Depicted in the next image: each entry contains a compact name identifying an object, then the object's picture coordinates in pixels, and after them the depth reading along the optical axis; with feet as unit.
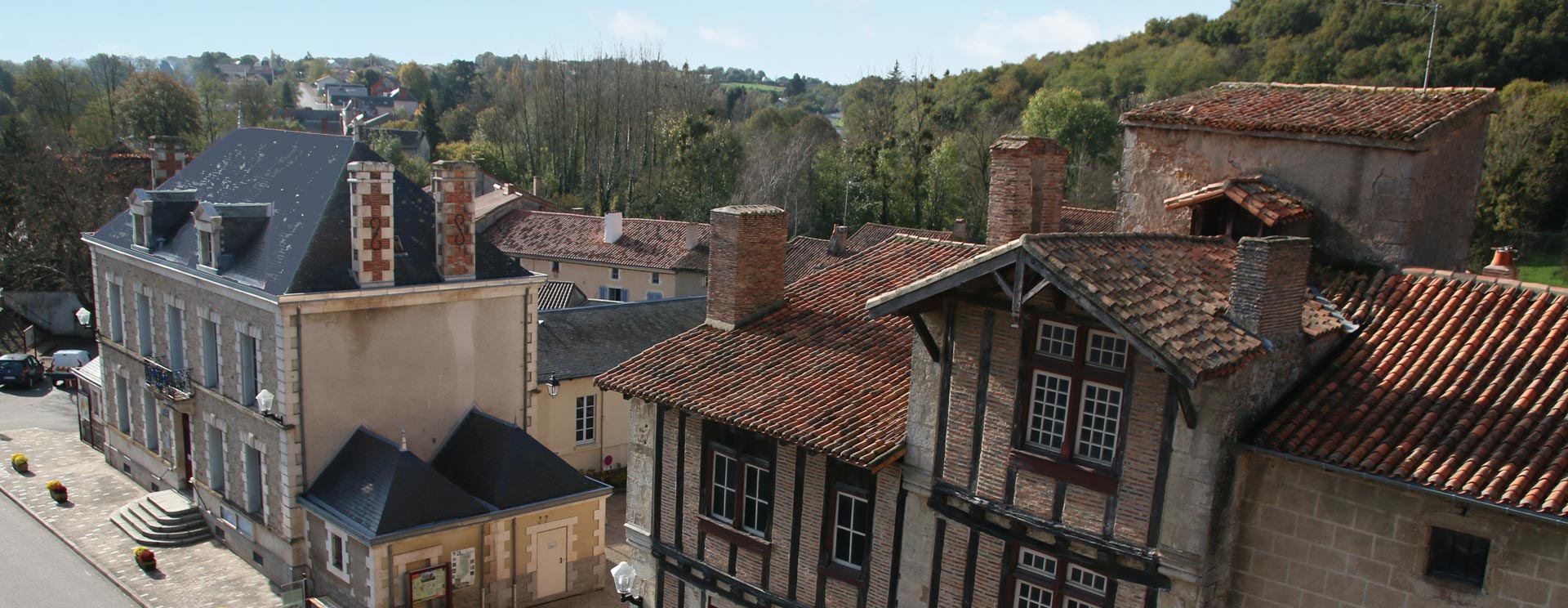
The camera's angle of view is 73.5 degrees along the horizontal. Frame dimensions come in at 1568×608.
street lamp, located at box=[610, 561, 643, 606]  48.42
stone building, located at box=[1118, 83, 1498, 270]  41.68
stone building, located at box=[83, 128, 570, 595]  69.72
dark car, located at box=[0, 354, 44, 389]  127.54
